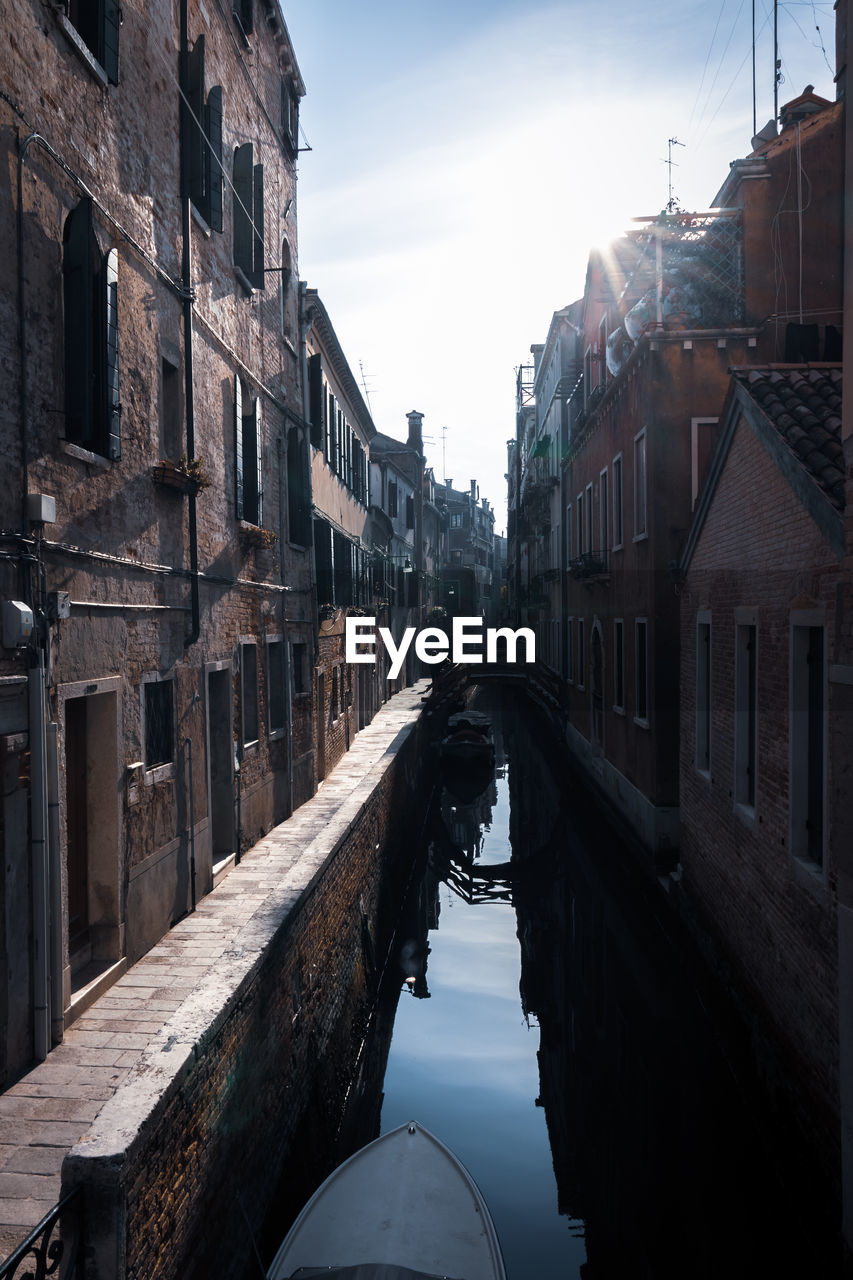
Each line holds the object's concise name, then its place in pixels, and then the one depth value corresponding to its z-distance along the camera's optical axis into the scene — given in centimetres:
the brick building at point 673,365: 1261
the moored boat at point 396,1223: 505
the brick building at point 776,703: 600
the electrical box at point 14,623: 514
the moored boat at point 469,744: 2411
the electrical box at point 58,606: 567
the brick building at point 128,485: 538
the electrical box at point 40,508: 539
